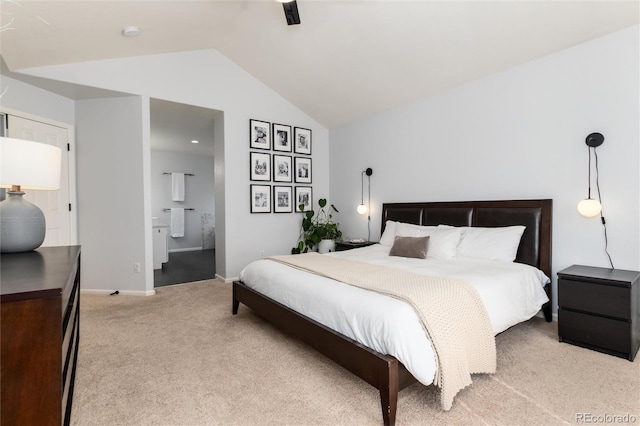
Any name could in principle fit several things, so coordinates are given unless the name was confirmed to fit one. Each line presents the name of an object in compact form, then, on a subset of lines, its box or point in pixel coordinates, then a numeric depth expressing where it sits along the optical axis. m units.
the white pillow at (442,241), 3.21
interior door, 3.55
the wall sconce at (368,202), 4.91
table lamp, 1.60
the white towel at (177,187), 7.90
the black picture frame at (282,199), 5.12
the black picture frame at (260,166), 4.85
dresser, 0.98
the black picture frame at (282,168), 5.09
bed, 1.62
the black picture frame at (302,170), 5.35
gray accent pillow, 3.19
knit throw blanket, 1.65
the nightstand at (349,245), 4.55
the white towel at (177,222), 7.88
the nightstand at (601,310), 2.21
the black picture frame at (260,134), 4.82
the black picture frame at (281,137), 5.07
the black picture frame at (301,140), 5.32
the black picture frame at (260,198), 4.87
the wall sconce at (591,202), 2.64
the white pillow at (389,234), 4.01
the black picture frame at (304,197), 5.38
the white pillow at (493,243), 2.96
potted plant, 5.16
